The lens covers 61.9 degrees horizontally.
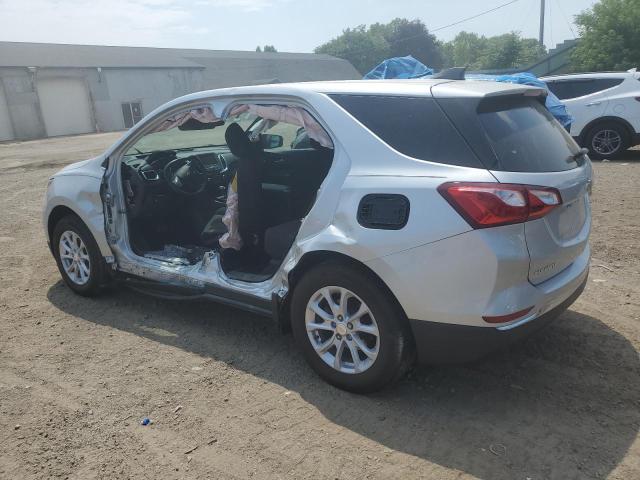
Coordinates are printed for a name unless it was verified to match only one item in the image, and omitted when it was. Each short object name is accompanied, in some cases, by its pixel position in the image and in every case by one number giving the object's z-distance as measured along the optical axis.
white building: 30.81
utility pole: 34.44
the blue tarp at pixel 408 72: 7.06
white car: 10.27
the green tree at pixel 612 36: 24.39
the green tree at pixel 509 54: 50.72
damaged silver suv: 2.65
